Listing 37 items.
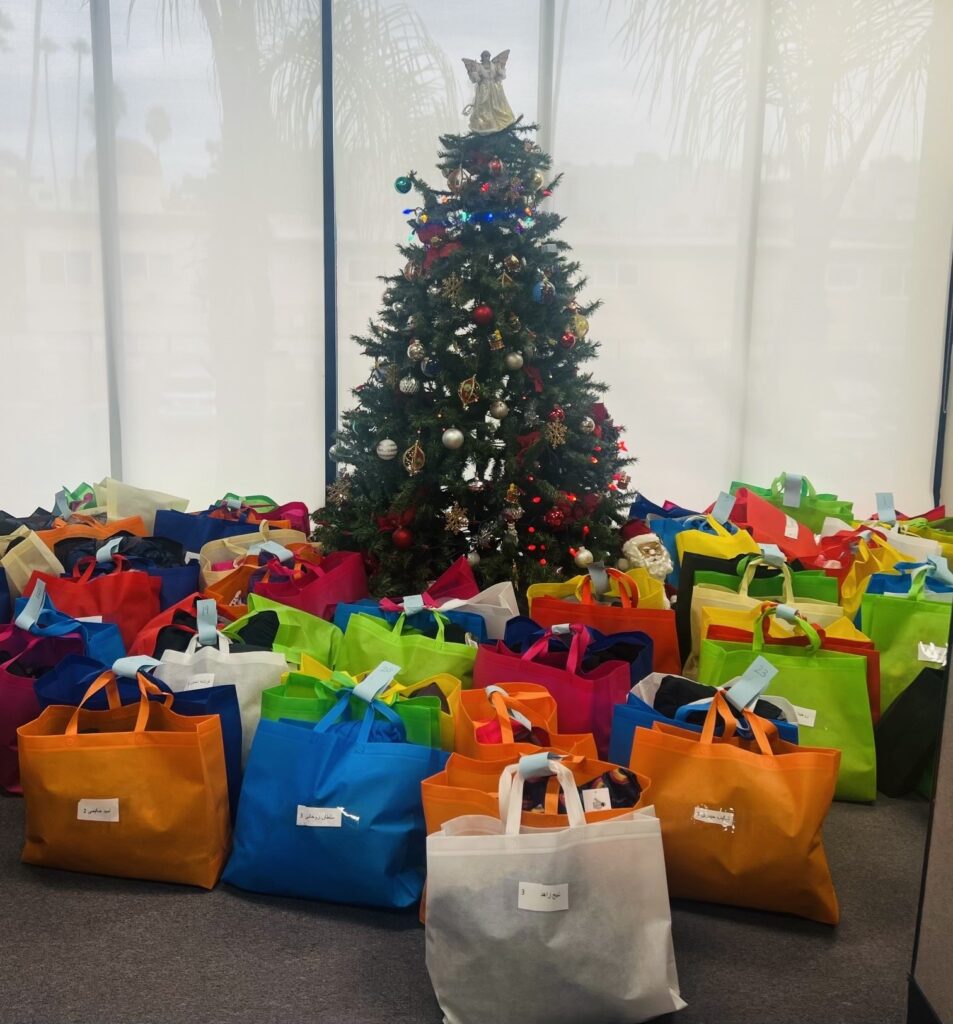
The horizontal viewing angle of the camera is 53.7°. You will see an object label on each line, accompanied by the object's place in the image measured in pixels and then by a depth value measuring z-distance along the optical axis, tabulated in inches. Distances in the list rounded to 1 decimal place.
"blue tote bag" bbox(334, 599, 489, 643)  100.4
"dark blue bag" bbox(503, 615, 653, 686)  90.7
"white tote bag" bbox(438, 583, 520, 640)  101.5
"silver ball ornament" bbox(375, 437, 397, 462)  122.3
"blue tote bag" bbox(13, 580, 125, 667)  95.3
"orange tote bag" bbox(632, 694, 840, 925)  68.5
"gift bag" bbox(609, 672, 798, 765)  75.2
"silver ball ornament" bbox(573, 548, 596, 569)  121.0
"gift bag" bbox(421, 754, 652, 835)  64.1
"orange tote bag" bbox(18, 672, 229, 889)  74.2
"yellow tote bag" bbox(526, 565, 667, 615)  108.4
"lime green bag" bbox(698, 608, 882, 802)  88.0
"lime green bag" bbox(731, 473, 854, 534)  150.8
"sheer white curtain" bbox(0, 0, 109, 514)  170.2
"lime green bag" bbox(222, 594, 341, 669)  96.5
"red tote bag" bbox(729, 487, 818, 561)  137.3
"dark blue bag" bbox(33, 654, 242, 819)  79.4
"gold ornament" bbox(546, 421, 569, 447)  120.9
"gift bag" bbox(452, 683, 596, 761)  72.5
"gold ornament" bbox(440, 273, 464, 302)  120.2
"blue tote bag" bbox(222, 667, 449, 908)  71.9
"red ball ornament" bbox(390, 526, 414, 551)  124.2
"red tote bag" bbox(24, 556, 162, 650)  108.8
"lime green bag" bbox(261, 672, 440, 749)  78.5
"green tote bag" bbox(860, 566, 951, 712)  97.4
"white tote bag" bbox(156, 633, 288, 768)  85.3
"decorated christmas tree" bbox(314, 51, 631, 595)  121.1
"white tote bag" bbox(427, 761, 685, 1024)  58.1
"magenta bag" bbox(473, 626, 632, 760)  84.5
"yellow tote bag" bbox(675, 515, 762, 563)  123.3
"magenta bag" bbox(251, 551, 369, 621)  110.0
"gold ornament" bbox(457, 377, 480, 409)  119.6
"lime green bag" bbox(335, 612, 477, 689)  92.3
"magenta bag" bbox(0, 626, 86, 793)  89.0
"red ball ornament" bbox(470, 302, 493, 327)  119.3
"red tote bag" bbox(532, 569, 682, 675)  99.5
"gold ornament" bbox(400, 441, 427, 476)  121.0
